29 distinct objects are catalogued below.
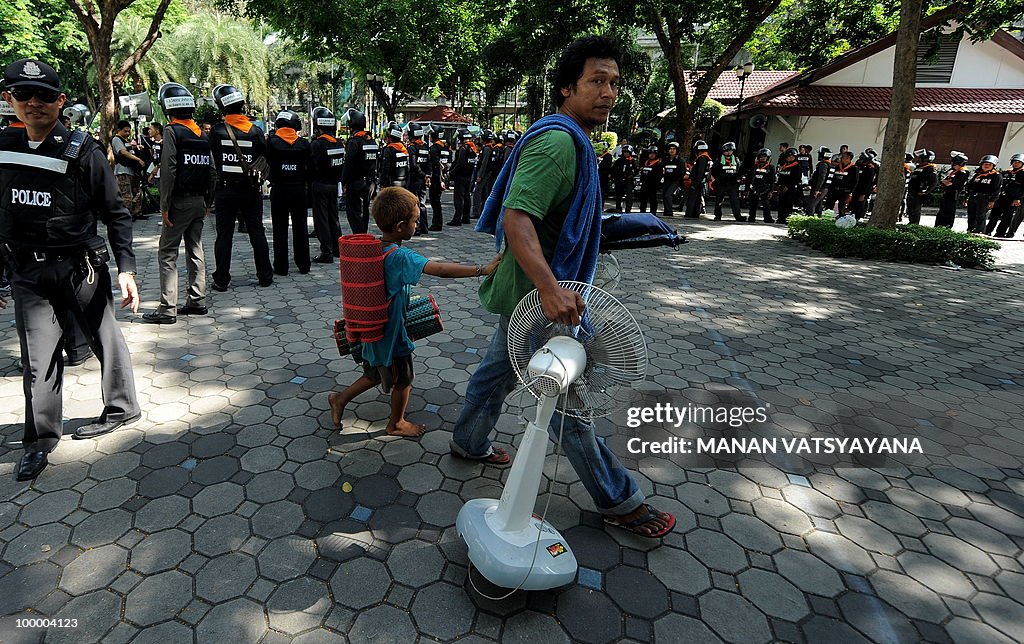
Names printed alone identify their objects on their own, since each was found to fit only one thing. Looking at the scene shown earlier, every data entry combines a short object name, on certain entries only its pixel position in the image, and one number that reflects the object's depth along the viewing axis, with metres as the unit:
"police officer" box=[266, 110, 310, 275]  6.25
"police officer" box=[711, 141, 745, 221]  12.36
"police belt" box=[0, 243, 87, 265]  2.76
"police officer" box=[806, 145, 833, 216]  12.59
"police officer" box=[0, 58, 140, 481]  2.65
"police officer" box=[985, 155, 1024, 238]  11.95
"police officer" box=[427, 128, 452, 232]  10.23
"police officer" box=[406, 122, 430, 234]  9.95
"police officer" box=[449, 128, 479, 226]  10.34
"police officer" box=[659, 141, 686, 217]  12.76
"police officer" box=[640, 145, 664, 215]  13.02
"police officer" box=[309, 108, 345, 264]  6.81
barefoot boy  2.96
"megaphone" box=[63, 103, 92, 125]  8.60
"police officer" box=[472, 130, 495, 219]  10.81
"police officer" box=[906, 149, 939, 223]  12.44
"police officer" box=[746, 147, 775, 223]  13.03
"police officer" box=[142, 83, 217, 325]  4.91
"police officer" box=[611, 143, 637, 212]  13.06
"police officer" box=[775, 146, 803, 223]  12.76
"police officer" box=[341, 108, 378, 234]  7.50
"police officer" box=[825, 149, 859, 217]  13.14
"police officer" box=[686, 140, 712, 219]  12.55
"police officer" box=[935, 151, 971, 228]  11.83
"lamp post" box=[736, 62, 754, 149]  16.53
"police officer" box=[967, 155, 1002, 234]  11.97
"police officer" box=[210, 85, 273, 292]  5.63
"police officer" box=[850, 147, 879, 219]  12.75
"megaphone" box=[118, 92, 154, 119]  10.20
